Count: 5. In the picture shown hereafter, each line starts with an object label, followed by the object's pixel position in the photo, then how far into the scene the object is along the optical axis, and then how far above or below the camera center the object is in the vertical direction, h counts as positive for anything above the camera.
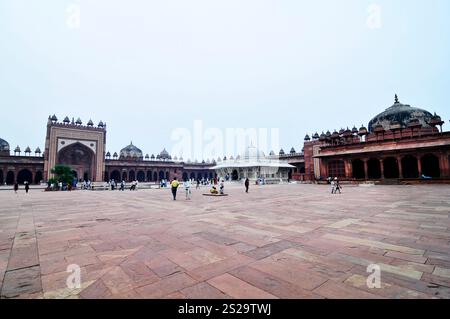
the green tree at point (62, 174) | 25.17 +0.36
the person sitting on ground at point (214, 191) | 14.64 -1.12
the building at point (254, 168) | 39.69 +1.12
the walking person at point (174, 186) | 11.43 -0.55
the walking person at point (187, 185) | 12.49 -0.59
